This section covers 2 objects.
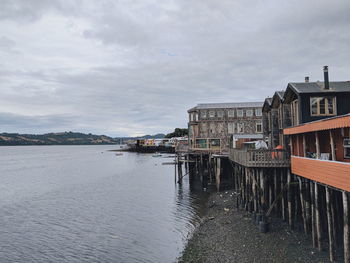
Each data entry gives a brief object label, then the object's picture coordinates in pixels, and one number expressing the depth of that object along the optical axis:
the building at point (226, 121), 55.44
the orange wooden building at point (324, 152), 13.25
